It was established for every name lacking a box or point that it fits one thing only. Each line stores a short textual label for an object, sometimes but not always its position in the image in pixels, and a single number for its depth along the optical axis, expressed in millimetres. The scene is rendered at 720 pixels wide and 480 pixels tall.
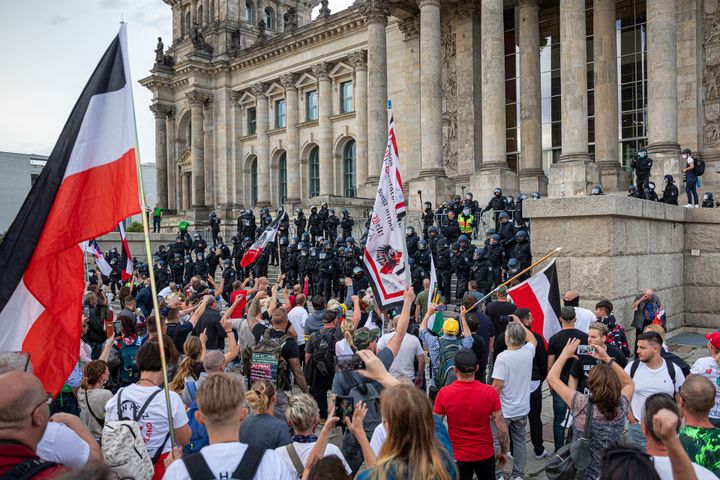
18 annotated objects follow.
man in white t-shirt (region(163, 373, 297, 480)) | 2611
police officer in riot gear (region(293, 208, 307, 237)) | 21841
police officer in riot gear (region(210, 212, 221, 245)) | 25084
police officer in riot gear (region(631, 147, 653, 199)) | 14914
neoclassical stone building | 19312
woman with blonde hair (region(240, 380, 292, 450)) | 3756
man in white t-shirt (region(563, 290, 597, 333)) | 7044
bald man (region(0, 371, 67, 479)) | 2252
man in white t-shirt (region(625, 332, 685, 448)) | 4496
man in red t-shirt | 4180
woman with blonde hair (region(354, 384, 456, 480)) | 2561
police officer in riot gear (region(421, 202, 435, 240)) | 17641
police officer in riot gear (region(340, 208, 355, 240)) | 19578
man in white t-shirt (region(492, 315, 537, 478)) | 5180
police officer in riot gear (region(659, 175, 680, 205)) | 14227
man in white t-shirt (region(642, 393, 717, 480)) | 2281
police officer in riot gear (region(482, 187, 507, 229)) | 17031
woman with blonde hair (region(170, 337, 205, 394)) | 4656
